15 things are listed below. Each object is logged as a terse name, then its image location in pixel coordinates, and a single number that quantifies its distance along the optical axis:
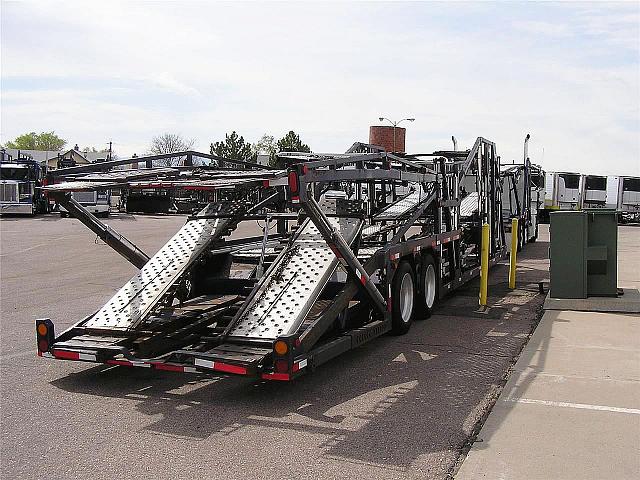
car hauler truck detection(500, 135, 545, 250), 19.73
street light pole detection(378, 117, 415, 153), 33.16
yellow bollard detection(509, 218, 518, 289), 13.05
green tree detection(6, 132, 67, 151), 136.38
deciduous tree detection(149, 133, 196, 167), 86.07
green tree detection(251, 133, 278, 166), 82.34
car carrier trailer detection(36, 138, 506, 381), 6.66
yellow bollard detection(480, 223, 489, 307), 11.10
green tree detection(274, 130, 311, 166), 65.62
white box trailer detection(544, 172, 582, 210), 39.47
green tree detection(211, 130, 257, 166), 67.81
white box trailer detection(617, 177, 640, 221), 39.06
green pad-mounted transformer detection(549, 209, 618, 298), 10.79
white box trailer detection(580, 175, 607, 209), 39.72
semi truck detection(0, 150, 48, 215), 38.75
